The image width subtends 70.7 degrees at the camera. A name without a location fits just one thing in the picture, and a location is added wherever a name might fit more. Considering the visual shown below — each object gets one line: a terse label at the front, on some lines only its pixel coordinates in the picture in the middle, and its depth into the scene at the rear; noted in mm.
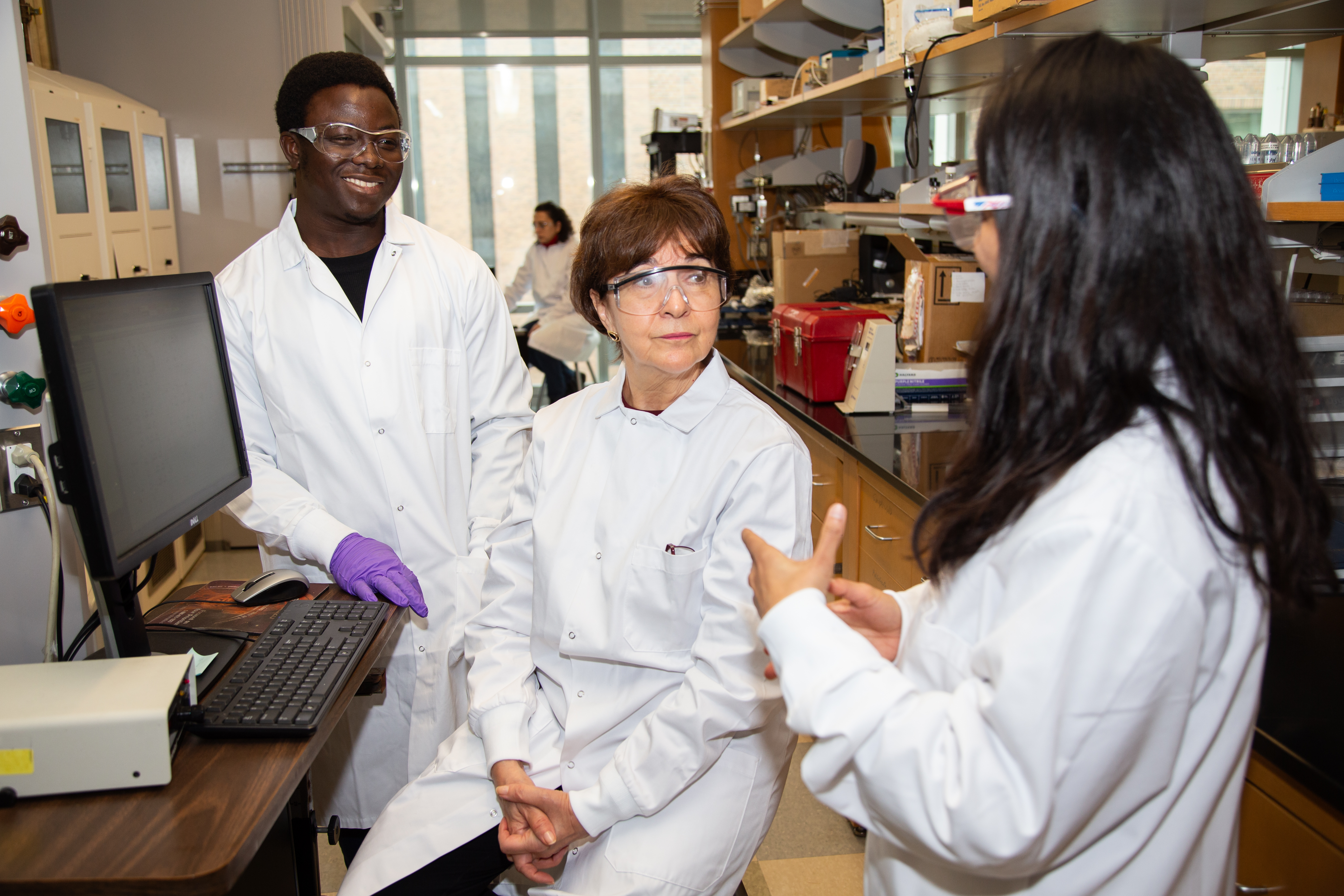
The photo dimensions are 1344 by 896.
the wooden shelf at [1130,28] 1873
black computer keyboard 1160
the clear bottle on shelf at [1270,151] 1792
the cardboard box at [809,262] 4363
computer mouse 1586
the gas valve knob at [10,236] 1597
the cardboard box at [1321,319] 2203
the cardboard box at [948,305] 2975
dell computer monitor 1043
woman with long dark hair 742
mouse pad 1501
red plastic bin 3016
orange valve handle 1579
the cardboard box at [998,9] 1977
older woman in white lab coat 1347
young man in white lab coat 1918
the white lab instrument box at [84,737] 1002
